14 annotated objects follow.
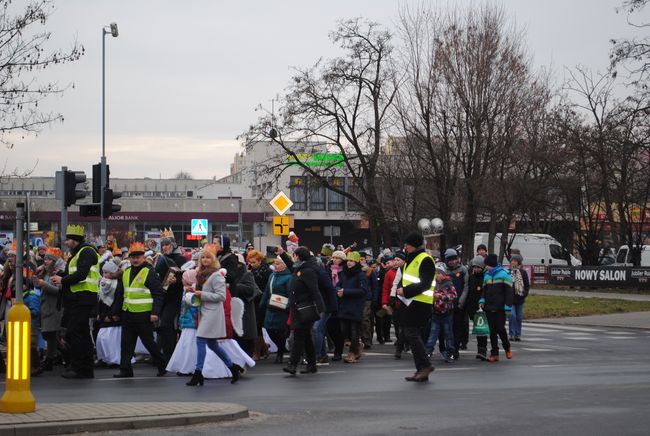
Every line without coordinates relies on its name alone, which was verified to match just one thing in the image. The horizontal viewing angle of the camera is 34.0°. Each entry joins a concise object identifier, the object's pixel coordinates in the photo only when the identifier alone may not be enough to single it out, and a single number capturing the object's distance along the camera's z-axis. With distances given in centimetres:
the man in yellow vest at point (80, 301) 1424
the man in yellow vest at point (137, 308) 1477
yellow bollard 967
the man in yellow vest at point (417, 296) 1364
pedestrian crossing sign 3878
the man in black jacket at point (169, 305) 1560
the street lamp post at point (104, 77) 4147
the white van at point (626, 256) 5504
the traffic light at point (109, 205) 2491
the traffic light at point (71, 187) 1922
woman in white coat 1362
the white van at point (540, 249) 5388
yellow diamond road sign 2641
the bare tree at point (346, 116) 4550
